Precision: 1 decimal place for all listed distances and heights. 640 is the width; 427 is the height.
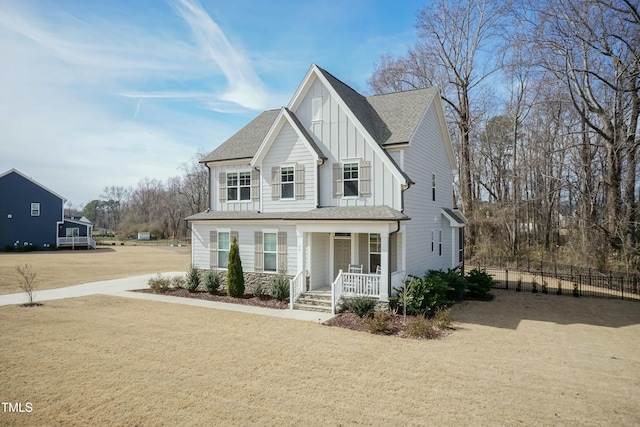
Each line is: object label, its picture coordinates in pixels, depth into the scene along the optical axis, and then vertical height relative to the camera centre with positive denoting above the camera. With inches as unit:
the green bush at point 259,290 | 644.1 -107.8
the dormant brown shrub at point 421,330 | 428.8 -119.0
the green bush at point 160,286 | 708.0 -110.5
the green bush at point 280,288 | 613.5 -100.3
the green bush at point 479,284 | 685.9 -103.3
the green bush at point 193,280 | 698.8 -99.1
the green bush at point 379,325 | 448.1 -117.0
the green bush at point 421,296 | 518.0 -95.7
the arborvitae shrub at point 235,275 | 653.3 -82.6
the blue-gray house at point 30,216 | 1663.4 +51.5
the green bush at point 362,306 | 516.4 -108.2
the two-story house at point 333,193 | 577.3 +61.2
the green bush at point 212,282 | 679.1 -99.3
